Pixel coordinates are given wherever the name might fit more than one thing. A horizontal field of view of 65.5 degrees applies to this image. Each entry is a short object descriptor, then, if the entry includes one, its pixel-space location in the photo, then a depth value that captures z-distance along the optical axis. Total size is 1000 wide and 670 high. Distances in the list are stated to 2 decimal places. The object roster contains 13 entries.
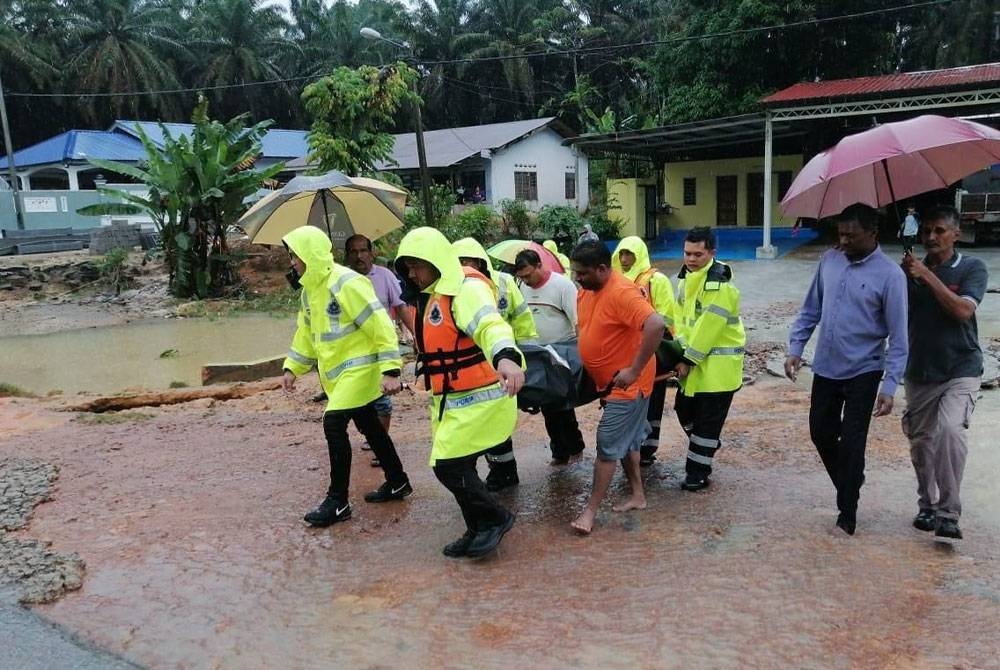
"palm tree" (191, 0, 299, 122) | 45.25
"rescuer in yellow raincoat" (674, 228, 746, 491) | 4.53
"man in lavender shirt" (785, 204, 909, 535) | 3.66
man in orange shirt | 3.88
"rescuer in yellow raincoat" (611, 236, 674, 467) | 5.10
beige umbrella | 7.02
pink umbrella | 3.48
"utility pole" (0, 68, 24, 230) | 26.47
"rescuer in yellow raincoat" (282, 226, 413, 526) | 4.32
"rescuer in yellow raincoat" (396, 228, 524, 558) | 3.64
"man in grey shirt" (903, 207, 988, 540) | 3.70
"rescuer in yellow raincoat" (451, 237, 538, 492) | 4.25
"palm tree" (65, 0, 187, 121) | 40.97
